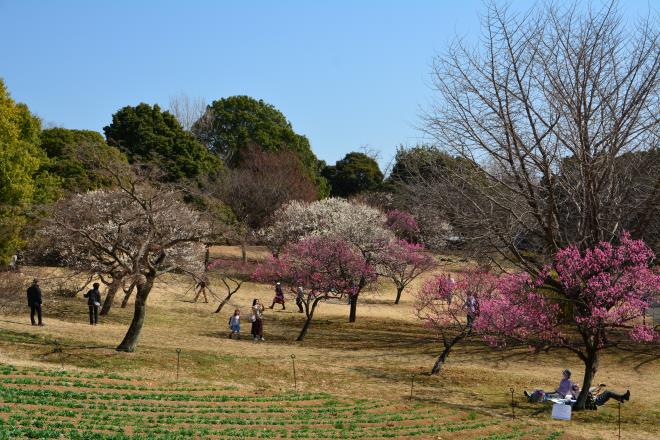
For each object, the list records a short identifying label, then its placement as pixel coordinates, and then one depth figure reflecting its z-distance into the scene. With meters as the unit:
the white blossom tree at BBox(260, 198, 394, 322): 42.81
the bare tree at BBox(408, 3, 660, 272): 22.75
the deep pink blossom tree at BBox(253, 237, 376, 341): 31.33
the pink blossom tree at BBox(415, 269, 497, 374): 24.20
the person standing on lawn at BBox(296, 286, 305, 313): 31.31
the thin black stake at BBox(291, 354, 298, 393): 20.66
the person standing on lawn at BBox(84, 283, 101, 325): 27.16
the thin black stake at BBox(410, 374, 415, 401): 20.79
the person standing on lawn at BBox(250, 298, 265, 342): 29.09
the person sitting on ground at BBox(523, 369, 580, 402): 20.05
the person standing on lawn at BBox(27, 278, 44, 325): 24.89
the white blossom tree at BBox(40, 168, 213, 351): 22.31
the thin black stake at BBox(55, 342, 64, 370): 20.58
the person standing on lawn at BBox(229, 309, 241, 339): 29.08
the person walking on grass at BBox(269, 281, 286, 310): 37.53
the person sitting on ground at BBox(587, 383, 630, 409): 20.05
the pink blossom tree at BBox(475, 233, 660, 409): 19.55
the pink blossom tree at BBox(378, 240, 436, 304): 40.41
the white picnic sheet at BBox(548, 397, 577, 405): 19.25
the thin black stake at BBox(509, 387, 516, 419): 18.81
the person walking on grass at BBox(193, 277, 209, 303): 24.90
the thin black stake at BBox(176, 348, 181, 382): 20.38
